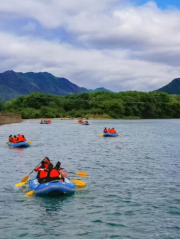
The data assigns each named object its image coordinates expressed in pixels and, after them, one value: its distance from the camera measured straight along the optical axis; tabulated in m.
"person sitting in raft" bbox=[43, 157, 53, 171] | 22.76
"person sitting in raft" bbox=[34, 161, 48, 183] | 20.45
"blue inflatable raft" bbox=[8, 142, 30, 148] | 43.31
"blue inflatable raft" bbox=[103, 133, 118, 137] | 57.19
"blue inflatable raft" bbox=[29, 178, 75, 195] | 18.98
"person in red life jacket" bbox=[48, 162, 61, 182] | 19.36
